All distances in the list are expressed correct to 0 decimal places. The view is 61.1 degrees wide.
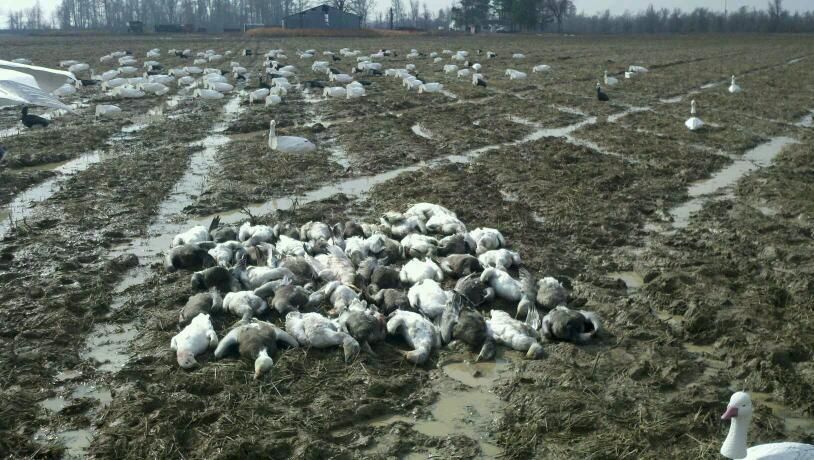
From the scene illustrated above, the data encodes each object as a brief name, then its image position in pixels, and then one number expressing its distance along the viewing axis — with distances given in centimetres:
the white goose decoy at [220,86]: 2117
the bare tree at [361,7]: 10862
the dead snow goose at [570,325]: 566
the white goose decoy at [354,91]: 2011
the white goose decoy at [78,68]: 2792
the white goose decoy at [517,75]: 2543
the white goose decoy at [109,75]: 2442
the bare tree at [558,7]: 9038
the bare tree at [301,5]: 11438
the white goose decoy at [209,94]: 1994
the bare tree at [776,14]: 8549
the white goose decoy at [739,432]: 369
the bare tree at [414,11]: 14338
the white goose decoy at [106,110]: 1667
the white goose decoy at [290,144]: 1228
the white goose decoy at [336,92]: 2019
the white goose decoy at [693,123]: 1454
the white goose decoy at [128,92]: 2012
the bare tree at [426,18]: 12468
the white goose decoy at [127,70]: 2750
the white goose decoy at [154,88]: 2127
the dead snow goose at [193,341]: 530
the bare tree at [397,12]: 13988
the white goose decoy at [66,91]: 2055
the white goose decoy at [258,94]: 1908
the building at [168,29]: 7297
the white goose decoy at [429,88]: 2117
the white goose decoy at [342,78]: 2422
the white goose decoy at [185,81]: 2407
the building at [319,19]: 7419
